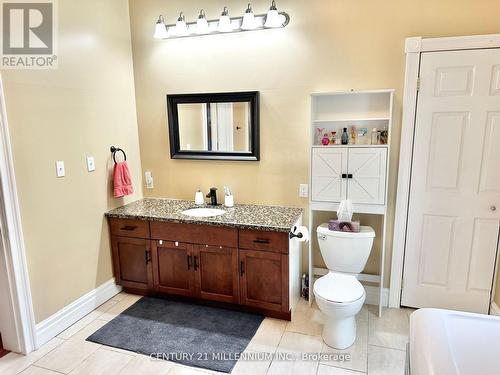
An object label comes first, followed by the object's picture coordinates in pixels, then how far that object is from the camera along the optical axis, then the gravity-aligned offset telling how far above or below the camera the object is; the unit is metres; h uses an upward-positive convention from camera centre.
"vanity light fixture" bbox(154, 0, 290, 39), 2.54 +0.91
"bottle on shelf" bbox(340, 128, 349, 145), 2.59 +0.00
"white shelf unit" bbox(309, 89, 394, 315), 2.49 -0.16
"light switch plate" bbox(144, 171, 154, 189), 3.29 -0.39
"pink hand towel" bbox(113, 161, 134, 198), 2.88 -0.35
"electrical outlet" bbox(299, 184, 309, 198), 2.82 -0.44
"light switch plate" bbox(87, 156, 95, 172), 2.67 -0.19
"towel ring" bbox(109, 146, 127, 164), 2.90 -0.09
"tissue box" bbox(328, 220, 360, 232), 2.51 -0.66
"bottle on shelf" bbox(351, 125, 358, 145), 2.63 +0.03
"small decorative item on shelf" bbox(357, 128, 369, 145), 2.62 +0.01
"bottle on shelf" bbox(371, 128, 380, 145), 2.56 +0.01
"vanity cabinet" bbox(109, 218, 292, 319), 2.48 -0.99
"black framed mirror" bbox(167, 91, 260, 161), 2.88 +0.12
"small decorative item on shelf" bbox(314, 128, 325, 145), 2.74 +0.03
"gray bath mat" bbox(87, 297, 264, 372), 2.20 -1.40
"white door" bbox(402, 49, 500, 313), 2.33 -0.33
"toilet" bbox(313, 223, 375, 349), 2.18 -1.01
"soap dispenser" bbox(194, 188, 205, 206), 3.05 -0.54
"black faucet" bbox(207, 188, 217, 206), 3.03 -0.52
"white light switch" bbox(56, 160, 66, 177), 2.40 -0.20
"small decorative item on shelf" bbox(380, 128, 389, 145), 2.54 +0.01
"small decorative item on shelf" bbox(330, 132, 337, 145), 2.69 +0.01
